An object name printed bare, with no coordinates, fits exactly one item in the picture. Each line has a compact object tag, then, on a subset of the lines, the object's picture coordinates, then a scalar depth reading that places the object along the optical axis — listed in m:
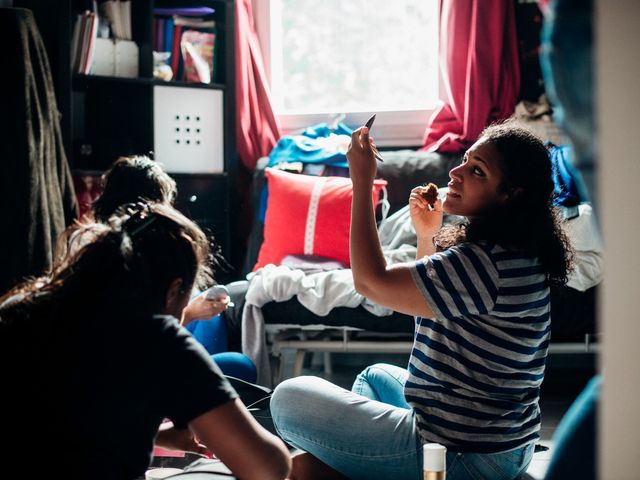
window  3.77
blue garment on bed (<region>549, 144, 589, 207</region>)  2.79
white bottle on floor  1.32
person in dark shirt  1.04
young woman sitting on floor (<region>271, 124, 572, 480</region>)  1.45
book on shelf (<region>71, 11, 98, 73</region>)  3.29
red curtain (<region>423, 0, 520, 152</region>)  3.38
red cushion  3.13
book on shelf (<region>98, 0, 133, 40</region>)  3.39
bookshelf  3.41
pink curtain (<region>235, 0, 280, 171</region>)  3.67
